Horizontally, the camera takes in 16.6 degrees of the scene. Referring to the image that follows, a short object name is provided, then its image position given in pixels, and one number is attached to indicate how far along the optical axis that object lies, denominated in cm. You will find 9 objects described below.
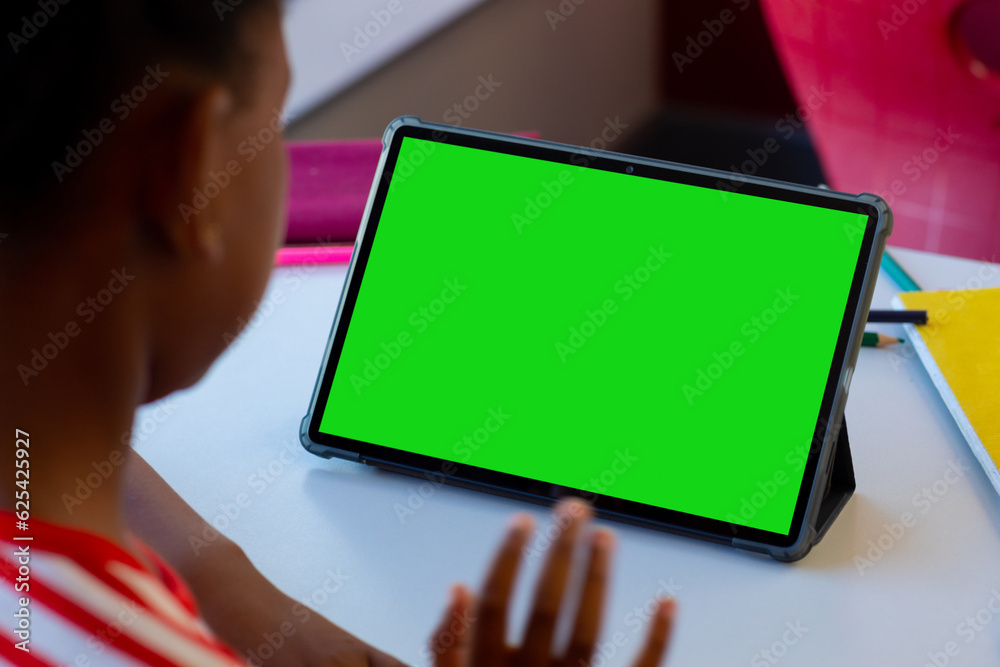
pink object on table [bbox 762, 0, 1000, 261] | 177
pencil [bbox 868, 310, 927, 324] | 160
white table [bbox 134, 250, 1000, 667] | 143
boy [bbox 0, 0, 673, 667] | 131
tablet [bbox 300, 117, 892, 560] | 147
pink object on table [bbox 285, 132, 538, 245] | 172
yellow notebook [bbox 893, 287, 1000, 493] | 152
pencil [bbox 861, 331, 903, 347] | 160
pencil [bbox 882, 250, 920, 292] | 165
